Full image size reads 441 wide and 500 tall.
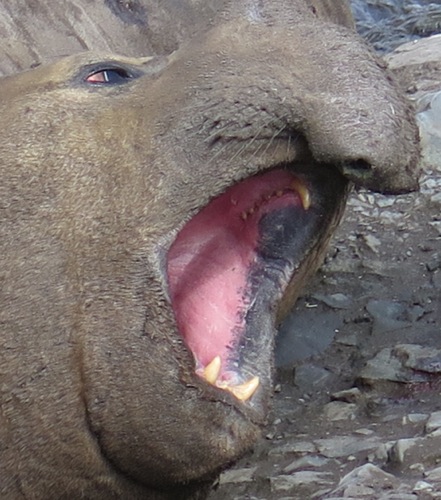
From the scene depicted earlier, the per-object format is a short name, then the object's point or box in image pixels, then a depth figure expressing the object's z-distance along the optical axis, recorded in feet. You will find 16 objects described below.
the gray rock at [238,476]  29.71
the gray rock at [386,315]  34.96
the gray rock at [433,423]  28.98
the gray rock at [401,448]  27.91
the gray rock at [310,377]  33.60
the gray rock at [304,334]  35.04
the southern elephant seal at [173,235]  23.20
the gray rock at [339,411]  31.58
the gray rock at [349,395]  32.09
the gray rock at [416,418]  29.91
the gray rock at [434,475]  26.45
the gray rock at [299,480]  28.71
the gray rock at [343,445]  29.48
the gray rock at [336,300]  36.65
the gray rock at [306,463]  29.60
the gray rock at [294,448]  30.48
